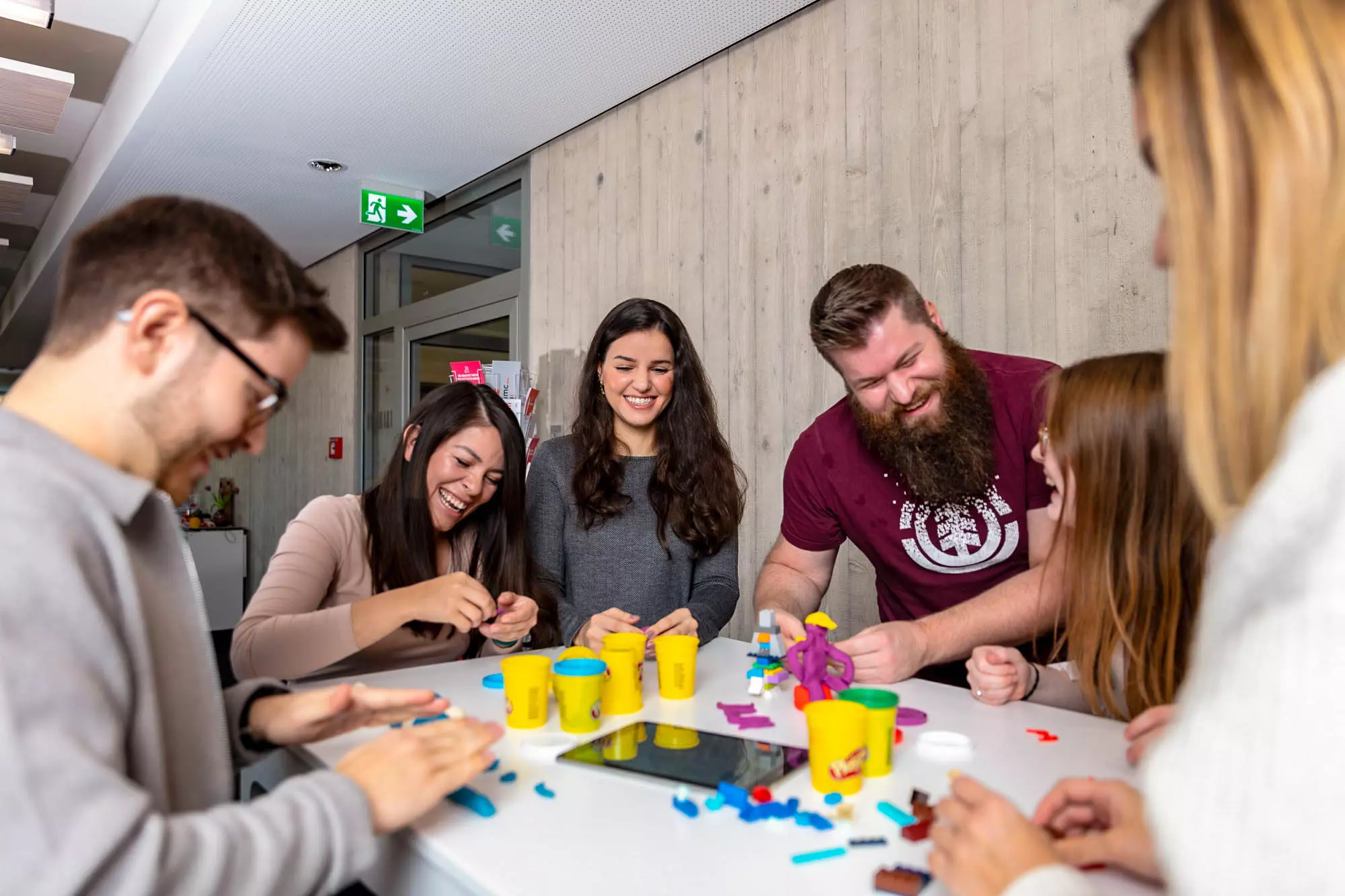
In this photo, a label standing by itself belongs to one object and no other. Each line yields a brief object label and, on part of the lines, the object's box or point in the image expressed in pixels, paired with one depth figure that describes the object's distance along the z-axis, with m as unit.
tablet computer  1.03
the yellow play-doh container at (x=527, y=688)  1.25
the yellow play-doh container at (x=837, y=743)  0.97
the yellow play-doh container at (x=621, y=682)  1.33
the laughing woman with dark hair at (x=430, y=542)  1.77
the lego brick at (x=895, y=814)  0.92
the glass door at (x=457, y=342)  4.95
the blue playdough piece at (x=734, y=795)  0.95
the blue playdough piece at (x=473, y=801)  0.95
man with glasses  0.65
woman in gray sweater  2.19
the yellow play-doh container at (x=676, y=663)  1.41
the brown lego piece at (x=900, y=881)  0.77
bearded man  1.85
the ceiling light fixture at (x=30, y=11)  3.04
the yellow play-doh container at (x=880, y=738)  1.06
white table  0.79
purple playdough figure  1.34
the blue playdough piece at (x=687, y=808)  0.93
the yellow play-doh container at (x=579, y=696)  1.21
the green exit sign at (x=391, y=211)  4.84
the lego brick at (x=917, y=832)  0.88
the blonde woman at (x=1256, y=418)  0.42
